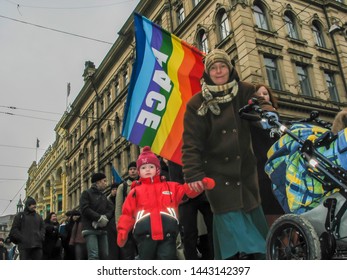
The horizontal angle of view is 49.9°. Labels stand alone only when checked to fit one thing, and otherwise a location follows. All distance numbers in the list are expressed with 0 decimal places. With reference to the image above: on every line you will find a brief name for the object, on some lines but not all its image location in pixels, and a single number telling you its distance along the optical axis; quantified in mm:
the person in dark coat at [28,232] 5547
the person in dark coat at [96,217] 4930
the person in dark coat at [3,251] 8680
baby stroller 2215
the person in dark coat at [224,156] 2824
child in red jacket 2855
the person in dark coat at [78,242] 5609
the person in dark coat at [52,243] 6773
